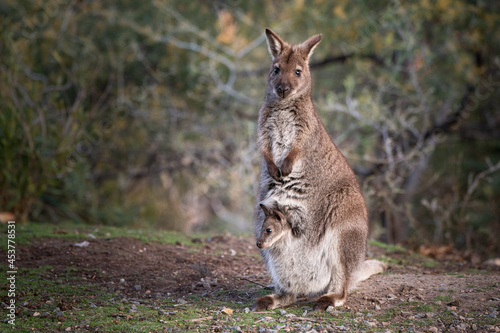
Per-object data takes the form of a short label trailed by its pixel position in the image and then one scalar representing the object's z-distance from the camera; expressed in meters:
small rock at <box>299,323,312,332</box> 7.83
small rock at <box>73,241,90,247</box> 11.51
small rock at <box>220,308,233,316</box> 8.50
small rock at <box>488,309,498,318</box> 8.09
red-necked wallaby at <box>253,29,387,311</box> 9.20
